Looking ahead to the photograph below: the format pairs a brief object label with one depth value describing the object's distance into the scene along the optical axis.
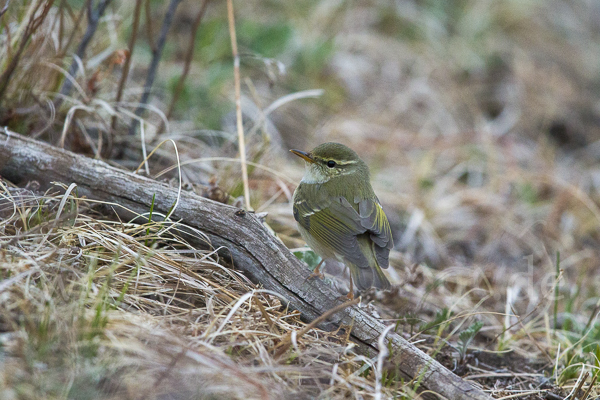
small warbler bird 6.56
